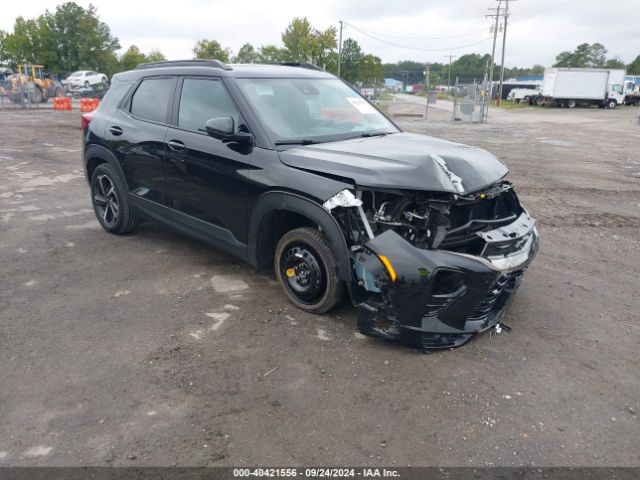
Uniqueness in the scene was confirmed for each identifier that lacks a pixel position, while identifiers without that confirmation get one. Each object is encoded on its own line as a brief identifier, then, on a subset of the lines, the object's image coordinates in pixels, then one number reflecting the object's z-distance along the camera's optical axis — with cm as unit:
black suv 336
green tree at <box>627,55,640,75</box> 8669
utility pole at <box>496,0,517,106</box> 4836
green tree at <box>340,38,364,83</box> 5156
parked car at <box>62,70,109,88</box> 4125
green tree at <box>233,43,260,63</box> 5506
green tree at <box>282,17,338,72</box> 4700
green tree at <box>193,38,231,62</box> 5146
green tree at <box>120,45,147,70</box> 5691
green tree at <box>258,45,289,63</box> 4874
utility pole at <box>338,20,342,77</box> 4679
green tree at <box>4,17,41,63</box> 5141
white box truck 4081
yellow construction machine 2902
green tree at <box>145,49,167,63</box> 6494
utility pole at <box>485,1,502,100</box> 5463
